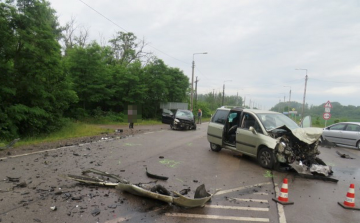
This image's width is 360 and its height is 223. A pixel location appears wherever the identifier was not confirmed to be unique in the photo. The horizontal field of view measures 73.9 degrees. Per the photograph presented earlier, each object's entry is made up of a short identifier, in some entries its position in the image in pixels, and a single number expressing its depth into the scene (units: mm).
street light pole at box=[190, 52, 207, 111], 33412
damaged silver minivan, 6887
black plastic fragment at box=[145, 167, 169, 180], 5707
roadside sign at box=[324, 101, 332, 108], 19453
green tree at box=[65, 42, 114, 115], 22078
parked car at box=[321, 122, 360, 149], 13013
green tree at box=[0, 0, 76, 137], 11461
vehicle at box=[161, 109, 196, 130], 19297
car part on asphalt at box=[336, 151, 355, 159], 10125
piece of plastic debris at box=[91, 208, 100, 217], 3735
